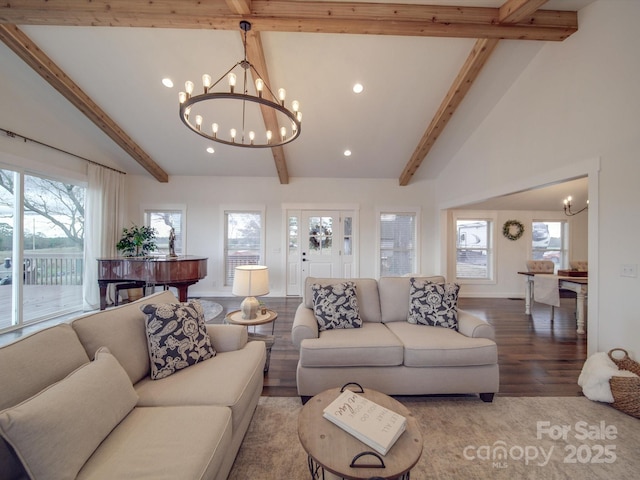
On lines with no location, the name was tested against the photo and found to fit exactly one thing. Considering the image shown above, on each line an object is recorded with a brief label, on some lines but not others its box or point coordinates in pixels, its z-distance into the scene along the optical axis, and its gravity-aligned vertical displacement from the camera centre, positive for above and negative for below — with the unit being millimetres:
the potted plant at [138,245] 4660 -86
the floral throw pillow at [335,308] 2539 -637
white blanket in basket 2158 -1094
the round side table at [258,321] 2492 -751
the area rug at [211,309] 4371 -1231
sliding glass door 3645 -122
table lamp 2477 -416
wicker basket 2029 -1146
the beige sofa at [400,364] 2129 -976
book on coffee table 1166 -848
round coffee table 1043 -888
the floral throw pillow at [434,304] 2562 -605
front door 6070 -77
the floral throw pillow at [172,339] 1711 -659
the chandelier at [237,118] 3883 +1970
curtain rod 3471 +1403
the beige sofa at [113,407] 947 -781
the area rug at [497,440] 1571 -1326
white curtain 4734 +285
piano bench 4246 -730
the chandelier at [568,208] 5396 +755
